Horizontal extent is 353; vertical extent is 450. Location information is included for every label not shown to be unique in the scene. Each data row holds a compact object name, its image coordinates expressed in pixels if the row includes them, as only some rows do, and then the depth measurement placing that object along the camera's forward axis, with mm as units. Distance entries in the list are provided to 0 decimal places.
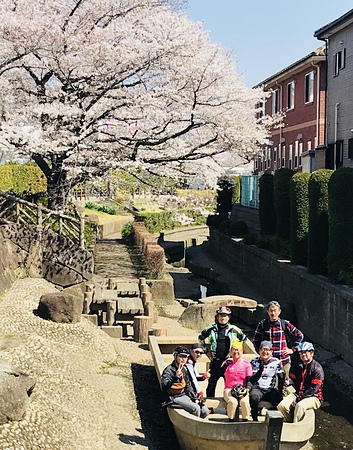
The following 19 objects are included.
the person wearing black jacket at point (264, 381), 10383
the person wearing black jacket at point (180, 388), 10648
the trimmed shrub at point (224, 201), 45616
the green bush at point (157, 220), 46656
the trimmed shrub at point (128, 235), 36812
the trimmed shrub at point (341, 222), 18703
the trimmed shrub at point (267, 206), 29508
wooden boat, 9625
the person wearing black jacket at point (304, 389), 10266
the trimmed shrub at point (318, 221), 20703
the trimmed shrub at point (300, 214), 23141
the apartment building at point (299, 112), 33406
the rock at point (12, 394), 9453
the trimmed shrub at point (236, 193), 46831
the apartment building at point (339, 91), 27969
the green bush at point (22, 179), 35312
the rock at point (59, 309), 15953
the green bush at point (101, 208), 48344
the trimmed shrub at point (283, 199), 25844
